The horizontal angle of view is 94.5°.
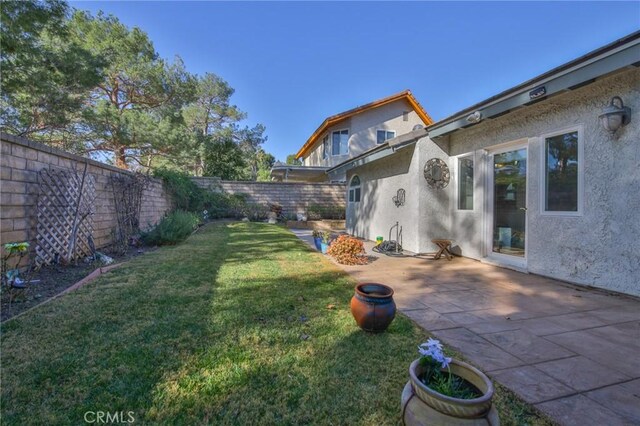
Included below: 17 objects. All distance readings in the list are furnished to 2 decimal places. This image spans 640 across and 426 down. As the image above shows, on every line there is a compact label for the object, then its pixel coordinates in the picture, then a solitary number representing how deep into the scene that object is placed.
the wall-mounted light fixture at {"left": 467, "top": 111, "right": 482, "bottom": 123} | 5.72
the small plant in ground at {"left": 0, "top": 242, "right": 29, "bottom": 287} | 3.45
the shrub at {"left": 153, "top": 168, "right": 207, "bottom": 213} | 13.09
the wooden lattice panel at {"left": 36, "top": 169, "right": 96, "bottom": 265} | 4.87
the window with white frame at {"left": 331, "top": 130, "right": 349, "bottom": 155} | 19.64
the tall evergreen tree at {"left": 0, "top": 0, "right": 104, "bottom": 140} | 8.71
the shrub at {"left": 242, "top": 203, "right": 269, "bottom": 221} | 16.78
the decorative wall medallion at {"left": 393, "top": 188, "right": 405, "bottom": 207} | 8.20
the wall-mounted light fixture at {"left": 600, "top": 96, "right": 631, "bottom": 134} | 3.99
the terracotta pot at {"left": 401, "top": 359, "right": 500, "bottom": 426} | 1.43
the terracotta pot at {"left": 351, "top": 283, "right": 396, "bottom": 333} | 2.88
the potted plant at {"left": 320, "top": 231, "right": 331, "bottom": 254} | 7.62
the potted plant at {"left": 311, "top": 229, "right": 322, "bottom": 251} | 7.96
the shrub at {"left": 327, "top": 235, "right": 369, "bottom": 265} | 6.41
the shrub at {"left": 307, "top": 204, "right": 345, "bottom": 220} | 17.16
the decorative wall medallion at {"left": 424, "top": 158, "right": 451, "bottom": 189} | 7.34
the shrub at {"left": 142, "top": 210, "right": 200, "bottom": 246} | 8.01
